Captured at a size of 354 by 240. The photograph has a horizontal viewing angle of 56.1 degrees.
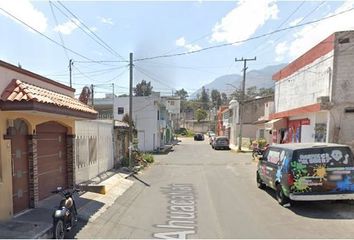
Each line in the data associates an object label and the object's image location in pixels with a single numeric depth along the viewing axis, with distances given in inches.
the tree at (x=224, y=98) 5716.5
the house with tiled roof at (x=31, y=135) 315.9
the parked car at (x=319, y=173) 382.9
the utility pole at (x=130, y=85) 854.5
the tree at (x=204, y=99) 5910.4
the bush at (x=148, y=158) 1007.0
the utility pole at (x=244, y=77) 1591.0
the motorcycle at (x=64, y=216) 272.2
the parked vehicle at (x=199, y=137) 2945.4
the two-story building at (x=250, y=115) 1948.8
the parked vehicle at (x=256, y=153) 1047.5
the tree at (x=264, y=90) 4707.7
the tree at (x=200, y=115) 4506.9
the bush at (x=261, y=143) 1333.2
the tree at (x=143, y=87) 3755.2
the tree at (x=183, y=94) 5968.5
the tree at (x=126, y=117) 1373.6
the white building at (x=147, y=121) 1622.8
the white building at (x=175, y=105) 3645.9
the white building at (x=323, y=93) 615.2
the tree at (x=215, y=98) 5544.3
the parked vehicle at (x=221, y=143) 1680.6
